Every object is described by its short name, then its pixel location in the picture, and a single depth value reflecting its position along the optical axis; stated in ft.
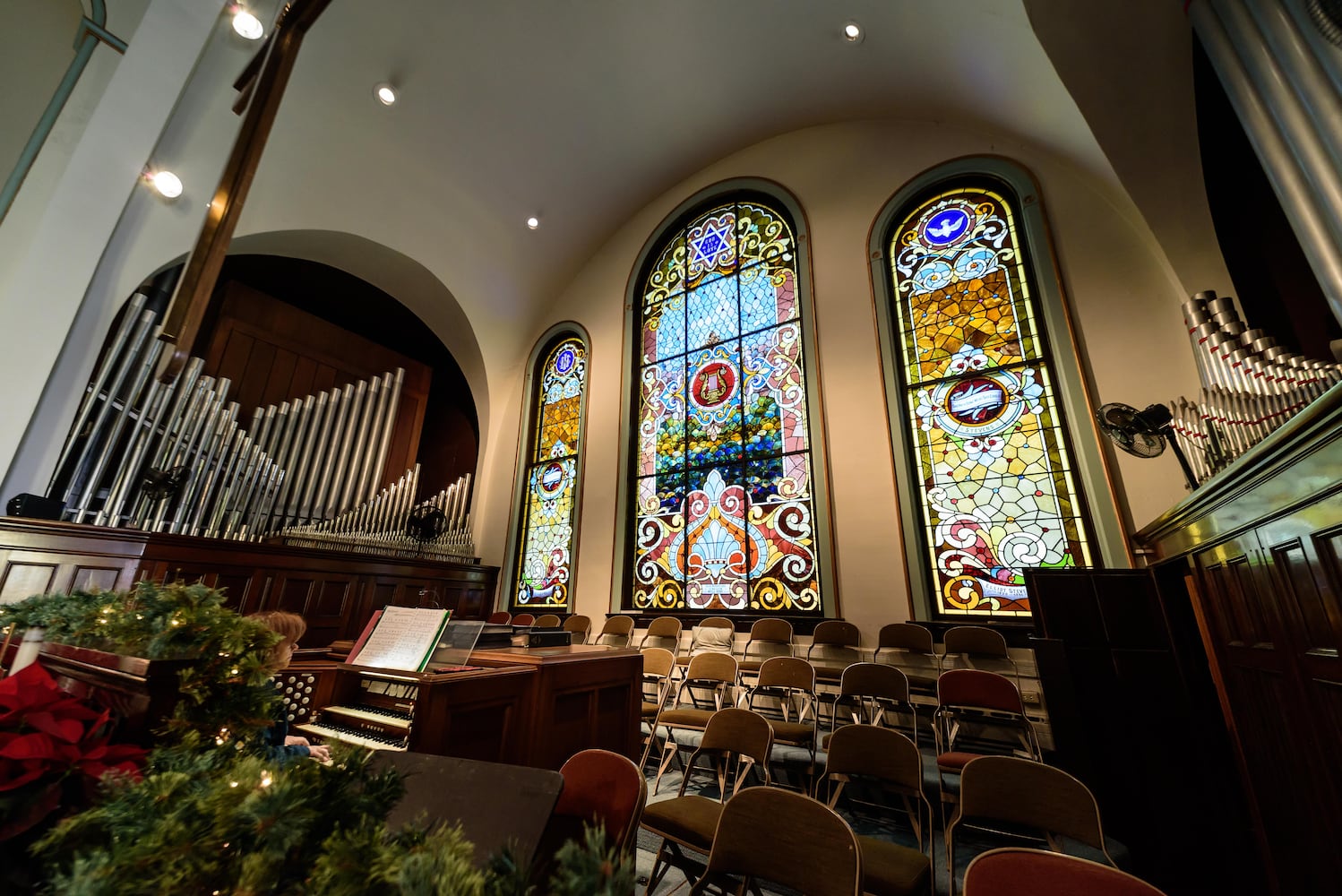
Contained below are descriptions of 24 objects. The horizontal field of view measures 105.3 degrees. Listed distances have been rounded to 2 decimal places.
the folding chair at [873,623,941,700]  12.34
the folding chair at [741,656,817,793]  9.75
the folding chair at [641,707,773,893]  6.09
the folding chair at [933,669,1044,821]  9.52
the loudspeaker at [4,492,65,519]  9.98
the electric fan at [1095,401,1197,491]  7.98
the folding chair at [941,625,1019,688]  11.57
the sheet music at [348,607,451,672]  6.94
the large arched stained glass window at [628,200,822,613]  15.78
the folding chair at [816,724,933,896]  5.64
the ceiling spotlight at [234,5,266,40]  11.72
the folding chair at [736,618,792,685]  14.08
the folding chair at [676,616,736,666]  14.85
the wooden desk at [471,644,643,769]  7.50
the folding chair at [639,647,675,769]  11.84
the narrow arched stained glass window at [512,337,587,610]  20.27
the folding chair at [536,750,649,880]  5.21
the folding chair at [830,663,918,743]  10.52
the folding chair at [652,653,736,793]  10.63
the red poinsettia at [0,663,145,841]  2.08
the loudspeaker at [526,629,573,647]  9.45
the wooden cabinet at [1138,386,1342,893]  4.50
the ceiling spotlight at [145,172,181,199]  12.53
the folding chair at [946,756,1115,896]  5.52
